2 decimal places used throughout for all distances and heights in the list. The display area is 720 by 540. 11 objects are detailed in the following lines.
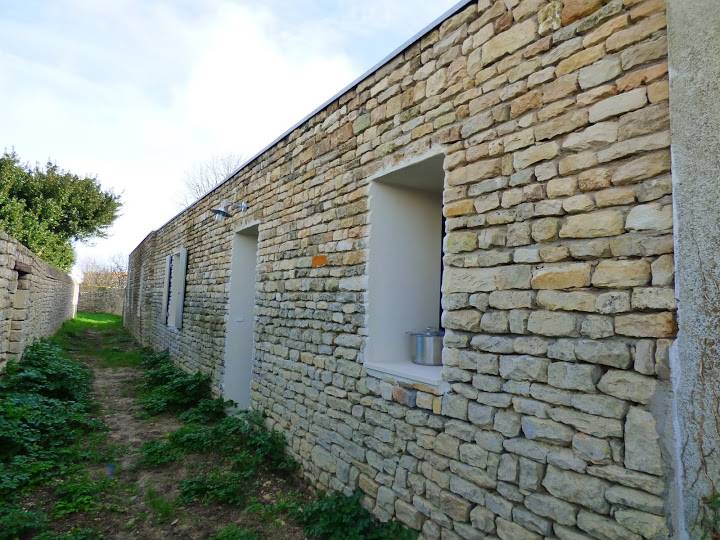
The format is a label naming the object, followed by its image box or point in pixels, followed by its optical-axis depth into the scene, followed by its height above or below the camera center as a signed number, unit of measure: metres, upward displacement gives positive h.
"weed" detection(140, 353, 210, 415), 6.52 -1.52
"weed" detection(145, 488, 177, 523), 3.54 -1.77
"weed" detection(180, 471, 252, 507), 3.81 -1.70
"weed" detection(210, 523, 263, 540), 3.18 -1.73
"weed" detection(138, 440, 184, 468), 4.57 -1.71
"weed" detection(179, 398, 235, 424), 5.96 -1.58
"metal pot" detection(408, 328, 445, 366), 3.41 -0.31
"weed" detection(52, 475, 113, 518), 3.52 -1.74
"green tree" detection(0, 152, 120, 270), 16.06 +3.50
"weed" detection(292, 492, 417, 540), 2.97 -1.58
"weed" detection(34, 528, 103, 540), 3.04 -1.73
